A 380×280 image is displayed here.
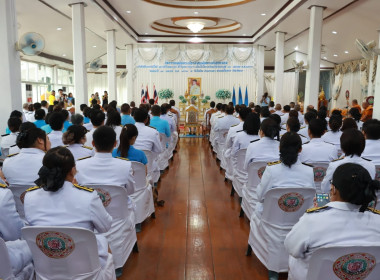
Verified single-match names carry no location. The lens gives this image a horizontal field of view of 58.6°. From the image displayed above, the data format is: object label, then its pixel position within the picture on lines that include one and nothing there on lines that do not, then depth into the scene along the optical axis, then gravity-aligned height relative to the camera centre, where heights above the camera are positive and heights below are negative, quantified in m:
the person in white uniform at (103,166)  2.63 -0.59
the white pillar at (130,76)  15.72 +0.69
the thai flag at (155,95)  15.51 -0.19
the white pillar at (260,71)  15.79 +1.04
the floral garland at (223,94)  15.45 -0.07
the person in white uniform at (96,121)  4.30 -0.39
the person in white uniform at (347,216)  1.56 -0.58
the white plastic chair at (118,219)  2.59 -1.07
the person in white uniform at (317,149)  3.38 -0.54
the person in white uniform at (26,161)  2.66 -0.57
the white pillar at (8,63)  5.53 +0.42
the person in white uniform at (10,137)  4.24 -0.61
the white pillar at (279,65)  12.66 +1.07
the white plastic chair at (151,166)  4.25 -0.98
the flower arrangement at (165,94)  15.62 -0.11
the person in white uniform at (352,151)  2.78 -0.46
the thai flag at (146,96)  15.26 -0.24
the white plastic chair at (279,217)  2.49 -0.94
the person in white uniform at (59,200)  1.87 -0.61
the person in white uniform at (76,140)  3.38 -0.51
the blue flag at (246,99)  15.80 -0.28
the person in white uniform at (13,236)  1.89 -0.85
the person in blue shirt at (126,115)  5.74 -0.42
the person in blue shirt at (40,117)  5.57 -0.46
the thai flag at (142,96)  14.98 -0.22
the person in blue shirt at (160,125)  5.84 -0.58
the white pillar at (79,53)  8.44 +0.91
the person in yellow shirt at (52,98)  11.98 -0.31
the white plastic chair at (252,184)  3.39 -0.95
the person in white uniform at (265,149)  3.50 -0.57
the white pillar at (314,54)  8.66 +1.03
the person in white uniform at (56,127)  4.05 -0.46
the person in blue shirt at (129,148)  3.28 -0.55
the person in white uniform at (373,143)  3.47 -0.49
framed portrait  16.21 +0.29
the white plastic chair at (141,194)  3.44 -1.10
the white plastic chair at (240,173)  4.21 -1.03
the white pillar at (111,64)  12.20 +0.96
